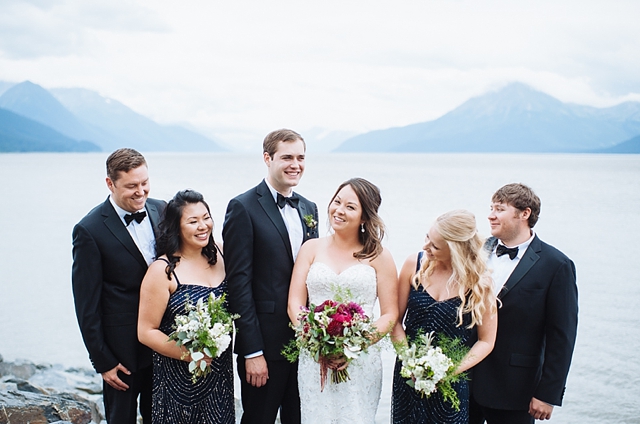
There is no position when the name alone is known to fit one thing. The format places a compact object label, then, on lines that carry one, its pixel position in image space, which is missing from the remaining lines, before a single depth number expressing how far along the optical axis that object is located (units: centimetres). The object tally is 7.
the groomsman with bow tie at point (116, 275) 470
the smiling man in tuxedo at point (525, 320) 465
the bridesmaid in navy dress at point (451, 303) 434
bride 465
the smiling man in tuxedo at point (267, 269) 483
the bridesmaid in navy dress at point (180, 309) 447
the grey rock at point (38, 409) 654
